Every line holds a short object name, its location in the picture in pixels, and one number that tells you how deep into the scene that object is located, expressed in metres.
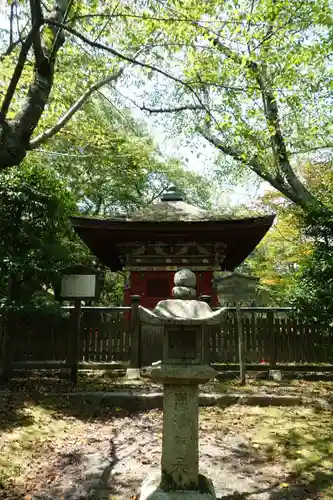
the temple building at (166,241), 9.26
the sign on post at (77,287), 7.42
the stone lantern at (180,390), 3.22
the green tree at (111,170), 12.59
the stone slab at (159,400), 6.44
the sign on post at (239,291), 7.77
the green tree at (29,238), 7.32
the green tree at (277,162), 12.60
